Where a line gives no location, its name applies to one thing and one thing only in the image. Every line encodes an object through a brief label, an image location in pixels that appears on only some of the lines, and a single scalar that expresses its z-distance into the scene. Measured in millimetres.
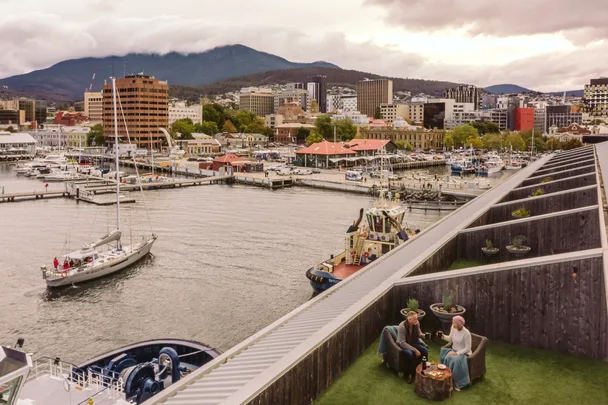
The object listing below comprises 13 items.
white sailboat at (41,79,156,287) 25109
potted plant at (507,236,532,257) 13721
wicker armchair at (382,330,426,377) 8109
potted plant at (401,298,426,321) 9672
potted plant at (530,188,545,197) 22594
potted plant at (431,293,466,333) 9385
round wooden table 7496
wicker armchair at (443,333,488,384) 7973
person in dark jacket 8094
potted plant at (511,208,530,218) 18375
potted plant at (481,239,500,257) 14211
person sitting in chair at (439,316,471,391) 7828
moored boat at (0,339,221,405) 11406
